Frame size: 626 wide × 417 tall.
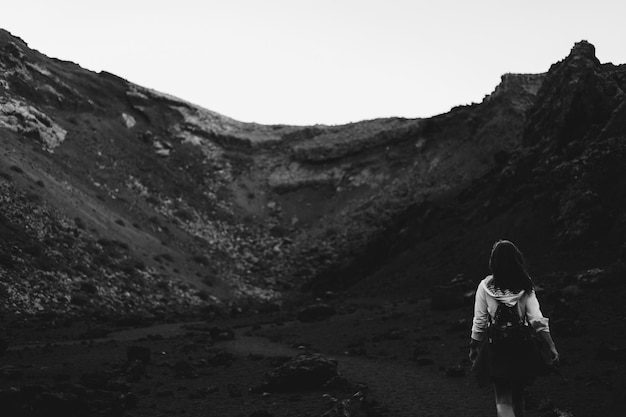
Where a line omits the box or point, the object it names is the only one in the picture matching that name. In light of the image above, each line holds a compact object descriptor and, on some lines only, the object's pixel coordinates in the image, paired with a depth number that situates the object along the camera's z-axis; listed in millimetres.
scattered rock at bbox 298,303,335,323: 34125
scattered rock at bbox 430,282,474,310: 27188
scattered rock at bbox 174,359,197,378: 16766
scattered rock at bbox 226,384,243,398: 13695
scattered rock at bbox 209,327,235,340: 27772
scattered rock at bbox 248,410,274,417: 11234
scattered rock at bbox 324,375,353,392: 13985
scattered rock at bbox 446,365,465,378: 14899
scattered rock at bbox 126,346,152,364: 18656
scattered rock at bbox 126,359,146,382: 15570
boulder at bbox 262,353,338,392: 14102
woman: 6367
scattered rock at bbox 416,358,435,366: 17288
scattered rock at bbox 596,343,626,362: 13562
